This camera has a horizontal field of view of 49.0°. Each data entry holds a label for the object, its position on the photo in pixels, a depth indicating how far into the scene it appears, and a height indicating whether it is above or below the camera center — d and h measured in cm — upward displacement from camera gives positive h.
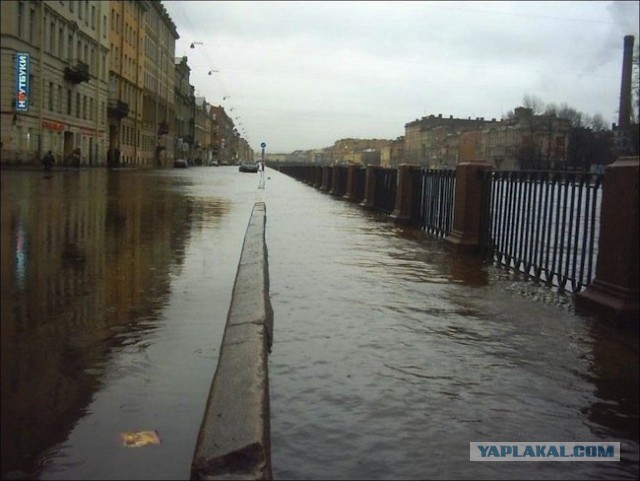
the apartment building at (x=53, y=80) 3422 +534
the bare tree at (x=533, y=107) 11395 +1338
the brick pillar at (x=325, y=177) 3220 +13
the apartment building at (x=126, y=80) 6550 +921
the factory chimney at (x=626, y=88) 6494 +970
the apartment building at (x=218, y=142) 18126 +887
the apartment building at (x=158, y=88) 8344 +1115
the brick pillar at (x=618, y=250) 556 -47
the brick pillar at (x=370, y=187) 1953 -15
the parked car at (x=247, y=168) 8132 +100
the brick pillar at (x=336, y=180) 2844 +1
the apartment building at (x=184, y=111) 11236 +1082
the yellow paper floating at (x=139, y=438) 300 -116
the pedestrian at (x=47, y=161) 3738 +33
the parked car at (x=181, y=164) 8569 +112
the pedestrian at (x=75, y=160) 4500 +54
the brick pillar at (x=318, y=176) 3688 +16
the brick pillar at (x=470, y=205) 993 -26
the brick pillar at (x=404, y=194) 1455 -23
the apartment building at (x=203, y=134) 13862 +905
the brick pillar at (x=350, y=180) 2389 +3
